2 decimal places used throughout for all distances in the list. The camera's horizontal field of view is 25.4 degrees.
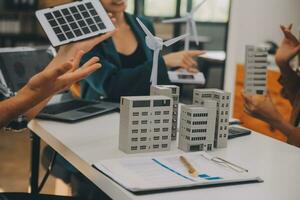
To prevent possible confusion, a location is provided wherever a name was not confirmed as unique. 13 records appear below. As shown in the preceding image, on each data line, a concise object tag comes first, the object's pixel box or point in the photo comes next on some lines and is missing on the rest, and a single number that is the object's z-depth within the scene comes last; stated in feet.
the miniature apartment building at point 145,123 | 4.64
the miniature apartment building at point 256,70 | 5.59
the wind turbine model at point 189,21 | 8.72
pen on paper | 4.24
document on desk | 4.02
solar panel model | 5.32
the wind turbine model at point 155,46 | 5.25
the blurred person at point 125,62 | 6.77
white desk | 4.02
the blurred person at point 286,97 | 5.90
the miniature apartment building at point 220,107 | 4.88
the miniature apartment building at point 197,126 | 4.73
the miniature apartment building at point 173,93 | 4.94
